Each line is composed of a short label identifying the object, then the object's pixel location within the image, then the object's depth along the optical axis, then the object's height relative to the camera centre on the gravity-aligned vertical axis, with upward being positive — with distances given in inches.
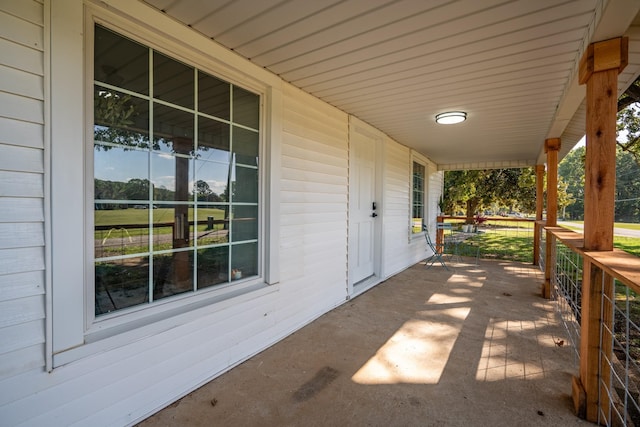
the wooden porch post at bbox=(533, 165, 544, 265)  216.2 +4.4
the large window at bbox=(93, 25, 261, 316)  63.8 +7.6
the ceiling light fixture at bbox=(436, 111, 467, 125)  135.3 +42.8
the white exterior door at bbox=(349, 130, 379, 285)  157.2 +0.2
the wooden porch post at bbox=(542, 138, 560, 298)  155.3 +6.7
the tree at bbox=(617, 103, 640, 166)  247.3 +71.1
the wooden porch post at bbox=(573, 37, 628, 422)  66.9 +5.0
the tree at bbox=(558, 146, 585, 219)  639.7 +68.7
